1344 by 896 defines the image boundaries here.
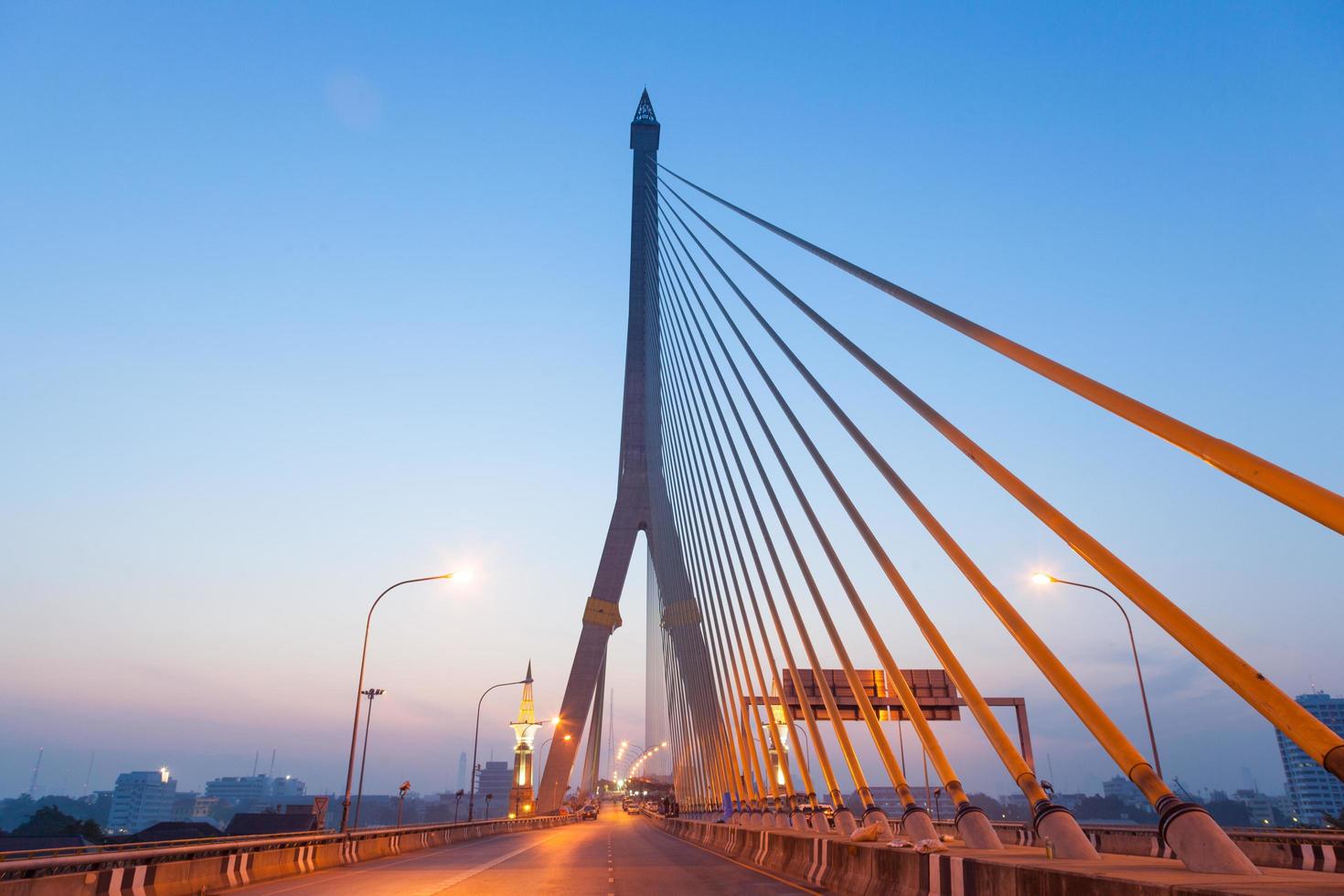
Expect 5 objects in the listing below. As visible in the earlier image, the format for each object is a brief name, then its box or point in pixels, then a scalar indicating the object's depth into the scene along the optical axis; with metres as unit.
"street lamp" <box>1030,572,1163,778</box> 26.90
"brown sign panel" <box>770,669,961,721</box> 36.28
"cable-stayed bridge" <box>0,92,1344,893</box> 7.87
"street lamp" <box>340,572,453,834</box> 29.23
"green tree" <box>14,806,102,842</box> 67.62
